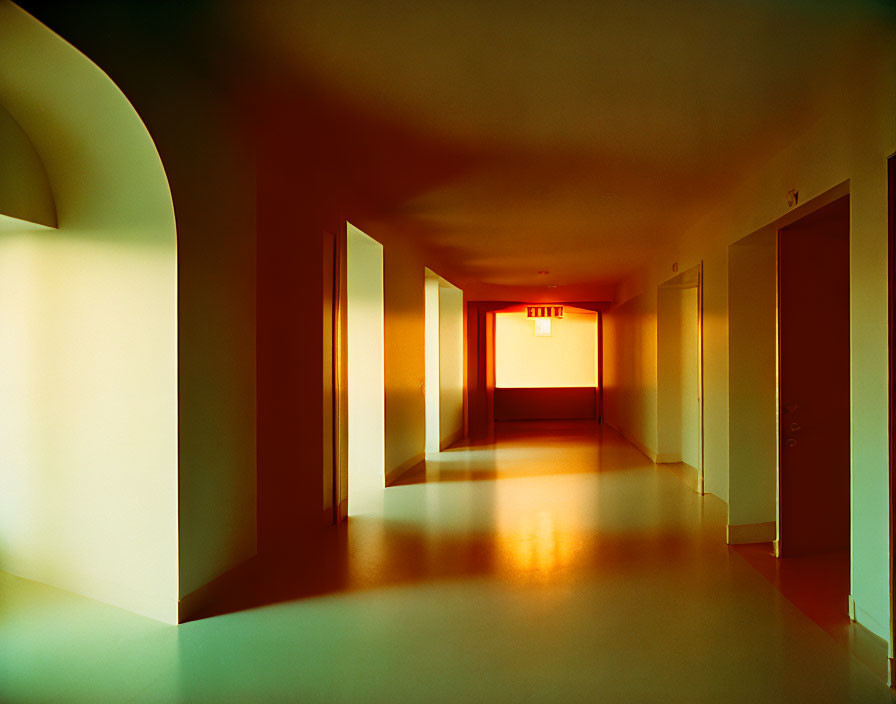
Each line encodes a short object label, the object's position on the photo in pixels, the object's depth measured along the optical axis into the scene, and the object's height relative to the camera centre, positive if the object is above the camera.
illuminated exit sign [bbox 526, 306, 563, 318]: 13.62 +1.06
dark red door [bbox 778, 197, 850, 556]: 4.36 -0.17
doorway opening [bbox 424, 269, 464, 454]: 10.11 -0.06
